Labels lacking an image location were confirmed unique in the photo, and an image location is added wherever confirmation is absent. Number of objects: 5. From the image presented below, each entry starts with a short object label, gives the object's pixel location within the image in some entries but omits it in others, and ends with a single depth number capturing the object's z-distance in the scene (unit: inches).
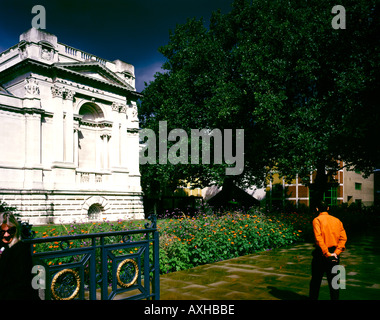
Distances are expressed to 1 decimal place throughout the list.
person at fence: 139.3
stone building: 912.3
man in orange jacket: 216.5
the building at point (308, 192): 1444.4
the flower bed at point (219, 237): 369.1
